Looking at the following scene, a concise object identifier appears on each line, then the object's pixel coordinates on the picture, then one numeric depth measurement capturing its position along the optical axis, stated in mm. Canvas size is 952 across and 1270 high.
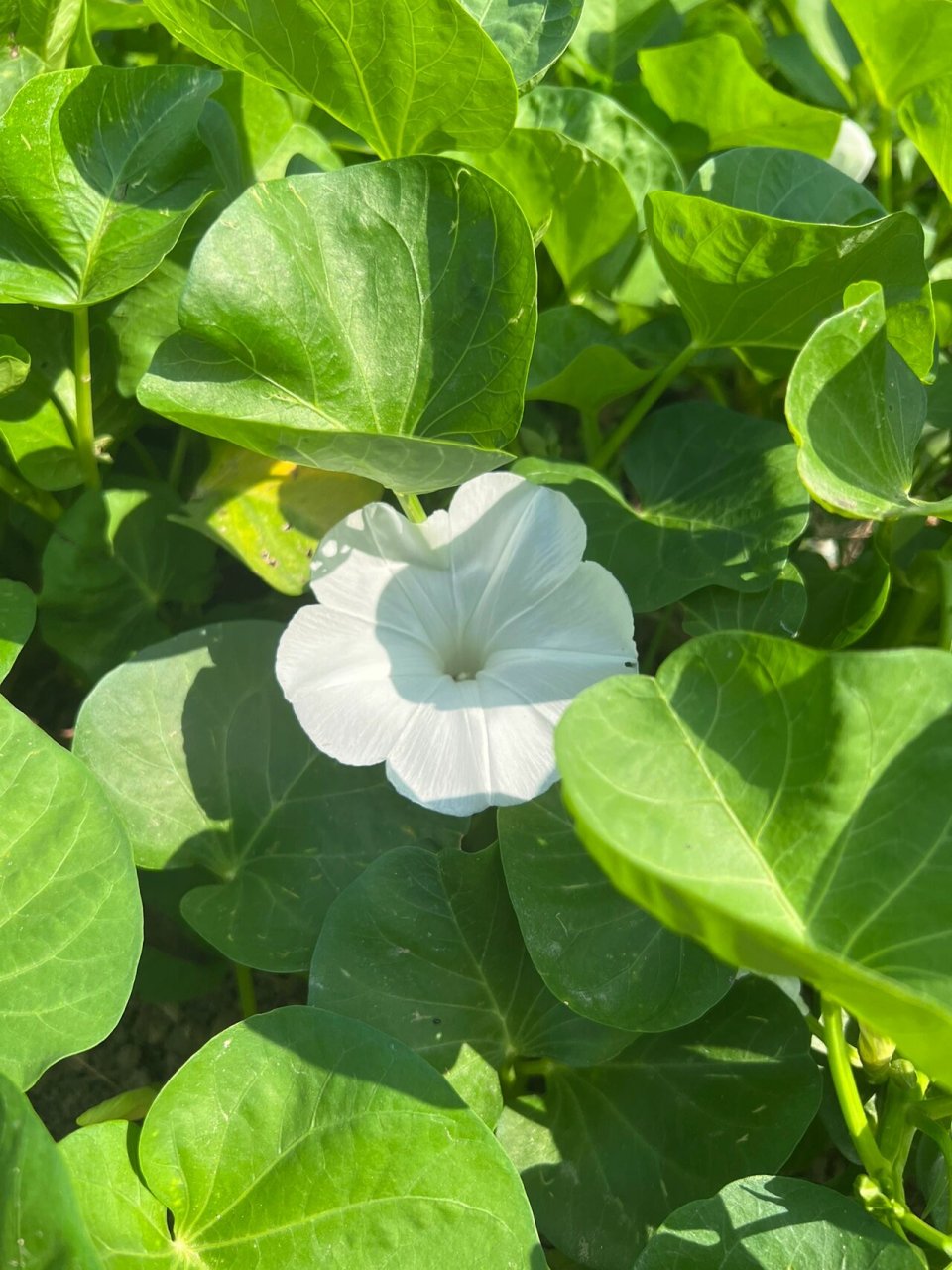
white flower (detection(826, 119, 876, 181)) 356
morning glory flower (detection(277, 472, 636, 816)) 241
